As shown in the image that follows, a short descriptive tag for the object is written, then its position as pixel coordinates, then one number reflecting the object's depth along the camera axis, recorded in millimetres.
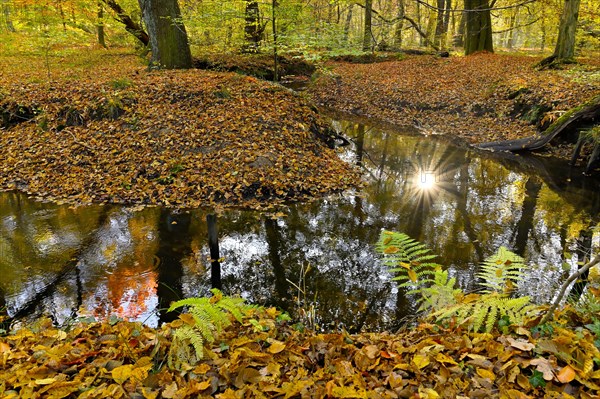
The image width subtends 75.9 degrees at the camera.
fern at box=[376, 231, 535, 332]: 3070
